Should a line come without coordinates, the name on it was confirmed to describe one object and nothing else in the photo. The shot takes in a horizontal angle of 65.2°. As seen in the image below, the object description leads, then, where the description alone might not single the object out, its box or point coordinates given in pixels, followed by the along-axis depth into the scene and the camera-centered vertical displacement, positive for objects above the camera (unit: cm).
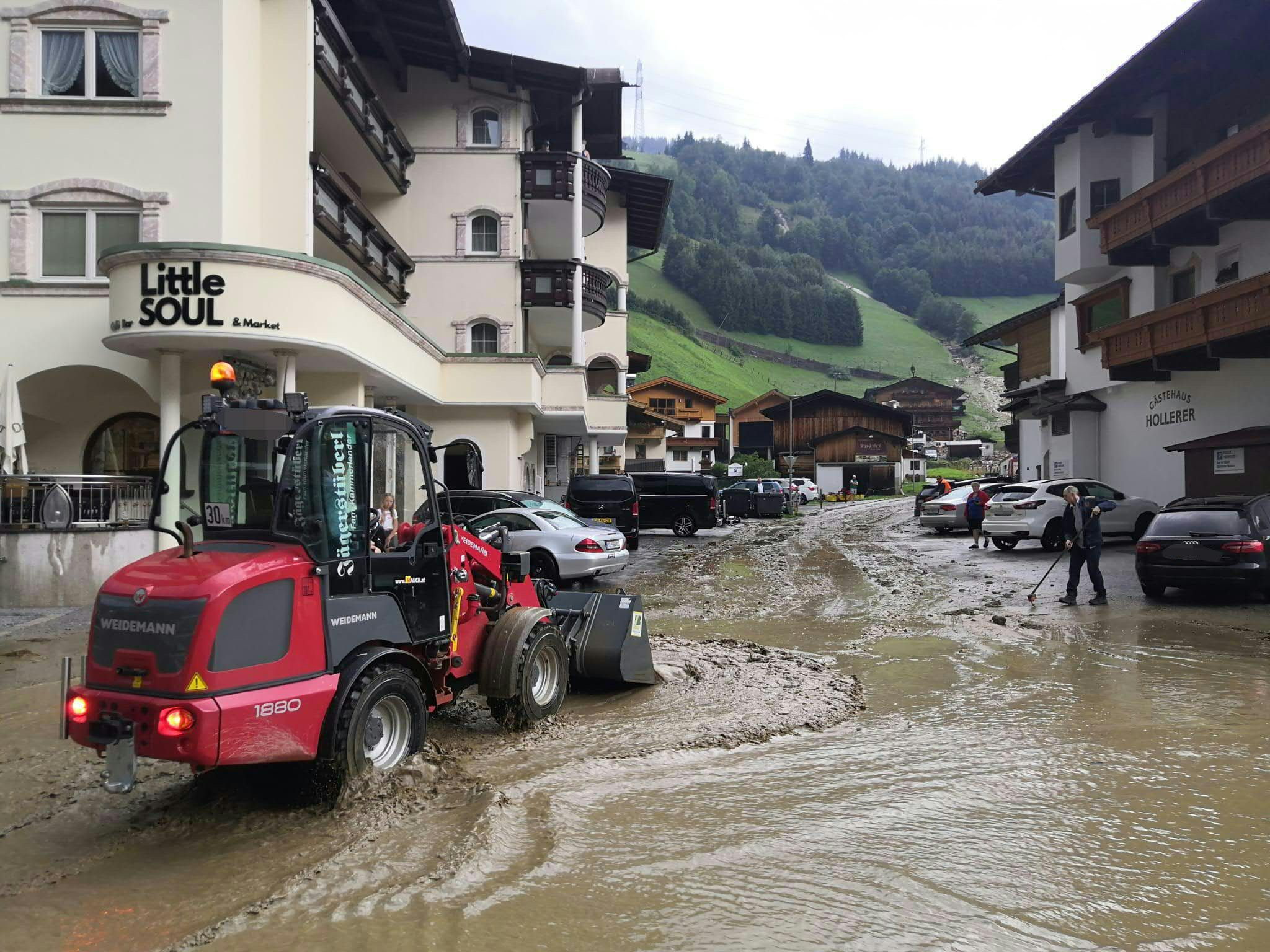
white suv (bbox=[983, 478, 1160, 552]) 2294 -57
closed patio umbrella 1530 +99
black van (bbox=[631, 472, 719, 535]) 3203 -42
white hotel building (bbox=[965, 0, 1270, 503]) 2083 +585
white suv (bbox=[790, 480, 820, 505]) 6306 +13
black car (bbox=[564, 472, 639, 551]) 2602 -33
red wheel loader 500 -65
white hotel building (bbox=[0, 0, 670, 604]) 1545 +490
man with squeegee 1488 -80
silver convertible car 1769 -95
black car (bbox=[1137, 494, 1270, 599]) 1367 -78
